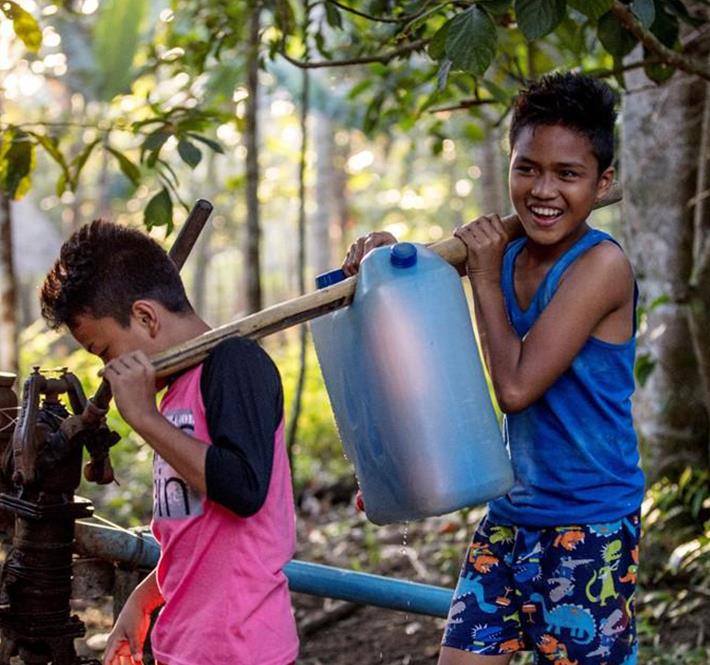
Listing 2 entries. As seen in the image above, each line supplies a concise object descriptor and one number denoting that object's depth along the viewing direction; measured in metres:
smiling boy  2.17
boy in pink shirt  1.81
